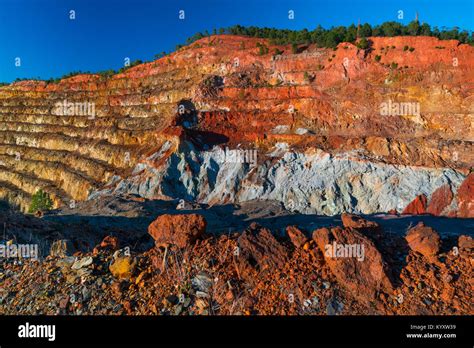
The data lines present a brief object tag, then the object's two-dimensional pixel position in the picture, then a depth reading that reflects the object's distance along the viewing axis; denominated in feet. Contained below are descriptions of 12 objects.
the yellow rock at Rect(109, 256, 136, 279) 24.53
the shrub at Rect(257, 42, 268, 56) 151.02
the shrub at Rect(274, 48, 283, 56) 148.94
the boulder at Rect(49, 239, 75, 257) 29.89
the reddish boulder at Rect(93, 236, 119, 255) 28.50
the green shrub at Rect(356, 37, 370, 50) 130.41
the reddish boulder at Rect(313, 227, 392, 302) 22.43
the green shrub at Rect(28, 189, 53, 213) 113.91
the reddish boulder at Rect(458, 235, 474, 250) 26.70
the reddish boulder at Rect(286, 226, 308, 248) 26.73
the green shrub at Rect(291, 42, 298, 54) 145.87
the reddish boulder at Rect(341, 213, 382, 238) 29.32
